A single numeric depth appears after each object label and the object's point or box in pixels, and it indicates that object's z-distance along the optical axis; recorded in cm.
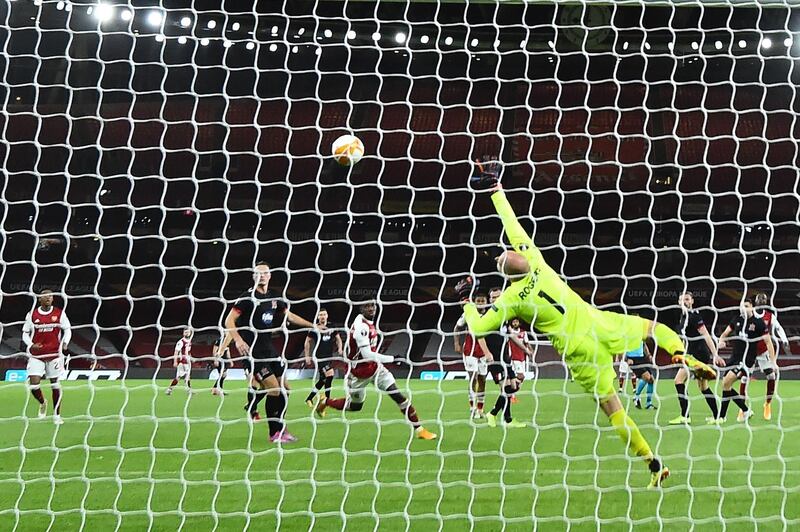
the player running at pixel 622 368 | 1935
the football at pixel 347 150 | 1080
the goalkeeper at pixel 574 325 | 973
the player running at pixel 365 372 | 1352
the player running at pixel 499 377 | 1533
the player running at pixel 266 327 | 1280
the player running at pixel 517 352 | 1736
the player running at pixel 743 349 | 1584
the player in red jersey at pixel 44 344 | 1683
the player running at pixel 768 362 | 1705
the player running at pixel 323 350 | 1761
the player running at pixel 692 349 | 1568
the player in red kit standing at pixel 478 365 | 1683
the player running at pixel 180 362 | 2483
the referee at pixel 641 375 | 1892
